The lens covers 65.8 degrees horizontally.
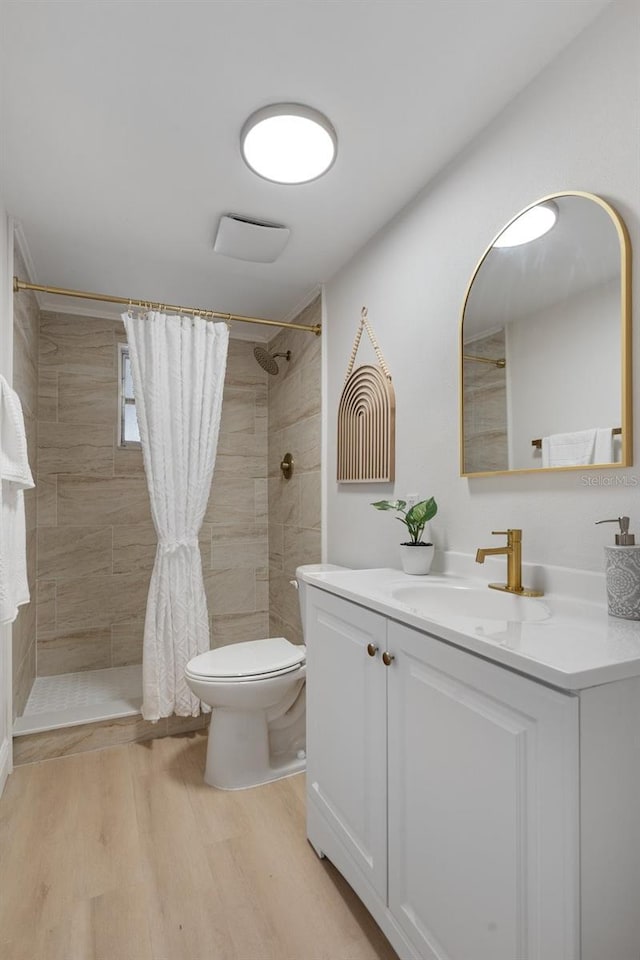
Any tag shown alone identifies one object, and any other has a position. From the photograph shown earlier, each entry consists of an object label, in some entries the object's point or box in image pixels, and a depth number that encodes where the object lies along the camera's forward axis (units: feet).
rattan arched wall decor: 6.66
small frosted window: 10.20
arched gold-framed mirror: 3.76
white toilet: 6.26
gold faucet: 4.36
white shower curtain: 7.54
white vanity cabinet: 2.49
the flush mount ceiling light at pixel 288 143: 4.88
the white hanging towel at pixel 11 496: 5.19
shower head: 9.77
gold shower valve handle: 9.91
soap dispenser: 3.32
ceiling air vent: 6.76
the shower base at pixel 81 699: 7.41
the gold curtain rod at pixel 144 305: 6.86
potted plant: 5.51
